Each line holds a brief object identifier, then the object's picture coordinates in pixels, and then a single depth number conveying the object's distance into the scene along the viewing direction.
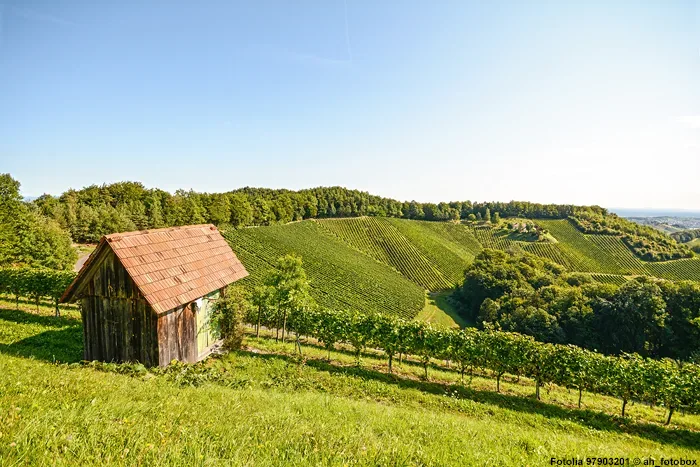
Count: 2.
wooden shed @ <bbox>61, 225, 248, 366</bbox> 12.77
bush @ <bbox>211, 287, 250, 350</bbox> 16.86
